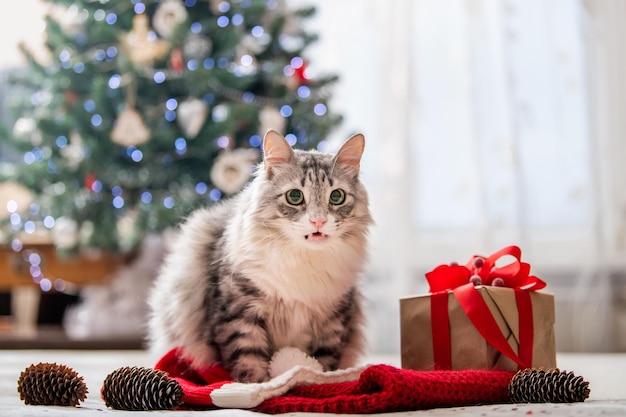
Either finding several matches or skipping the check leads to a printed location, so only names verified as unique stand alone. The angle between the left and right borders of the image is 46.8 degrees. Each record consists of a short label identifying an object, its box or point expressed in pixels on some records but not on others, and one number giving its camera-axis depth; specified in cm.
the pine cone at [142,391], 114
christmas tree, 283
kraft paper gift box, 135
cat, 136
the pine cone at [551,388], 116
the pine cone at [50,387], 117
